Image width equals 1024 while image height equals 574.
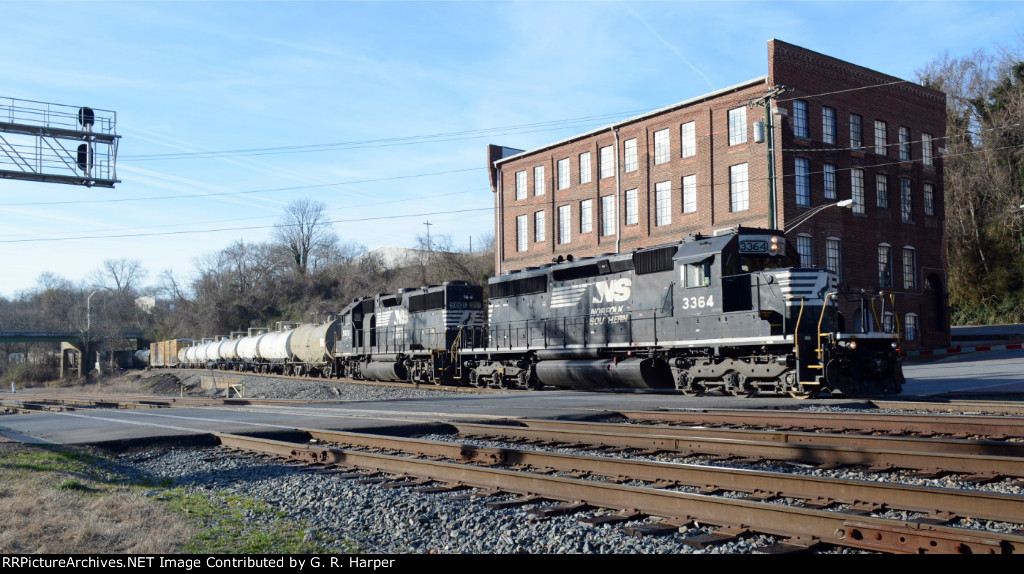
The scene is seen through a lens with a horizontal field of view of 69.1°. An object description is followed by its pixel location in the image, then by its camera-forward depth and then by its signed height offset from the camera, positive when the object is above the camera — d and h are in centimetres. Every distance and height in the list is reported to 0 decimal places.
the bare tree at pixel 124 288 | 10089 +623
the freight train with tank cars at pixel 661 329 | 1577 -4
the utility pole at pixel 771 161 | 2114 +491
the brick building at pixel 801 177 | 3209 +710
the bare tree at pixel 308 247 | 8056 +912
